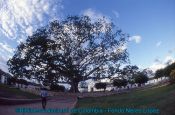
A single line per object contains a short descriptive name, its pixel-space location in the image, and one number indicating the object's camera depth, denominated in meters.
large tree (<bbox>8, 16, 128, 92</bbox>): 17.07
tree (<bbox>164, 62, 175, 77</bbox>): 16.04
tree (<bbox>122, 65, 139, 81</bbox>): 17.91
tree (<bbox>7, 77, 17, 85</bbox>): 24.70
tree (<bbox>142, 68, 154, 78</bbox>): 30.52
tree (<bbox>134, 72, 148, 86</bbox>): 24.60
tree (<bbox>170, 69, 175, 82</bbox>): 11.45
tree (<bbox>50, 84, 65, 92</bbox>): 20.85
